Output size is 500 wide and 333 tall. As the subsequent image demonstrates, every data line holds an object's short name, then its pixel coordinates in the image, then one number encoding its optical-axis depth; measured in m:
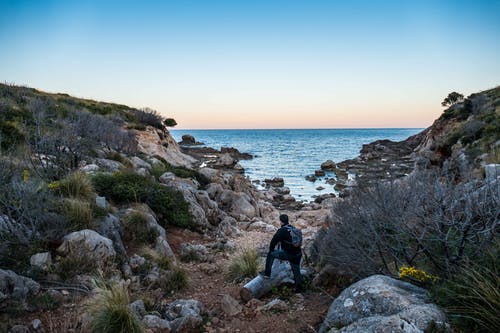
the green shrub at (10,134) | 11.99
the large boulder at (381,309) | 3.50
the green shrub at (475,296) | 3.32
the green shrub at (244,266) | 7.43
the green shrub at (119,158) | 14.68
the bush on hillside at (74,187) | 8.26
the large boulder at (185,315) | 5.12
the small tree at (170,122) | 34.49
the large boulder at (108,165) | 12.71
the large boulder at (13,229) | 6.26
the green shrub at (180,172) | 15.12
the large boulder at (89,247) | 6.50
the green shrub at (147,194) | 10.11
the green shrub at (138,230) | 8.53
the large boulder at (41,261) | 5.97
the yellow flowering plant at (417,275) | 4.31
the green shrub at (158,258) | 7.61
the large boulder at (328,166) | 36.08
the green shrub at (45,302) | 5.16
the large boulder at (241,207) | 15.04
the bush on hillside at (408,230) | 4.51
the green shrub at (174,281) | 6.73
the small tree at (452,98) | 45.63
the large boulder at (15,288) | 5.01
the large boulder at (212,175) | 17.84
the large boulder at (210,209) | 12.81
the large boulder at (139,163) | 15.08
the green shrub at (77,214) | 7.13
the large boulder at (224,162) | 34.38
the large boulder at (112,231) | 7.50
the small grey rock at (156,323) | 4.90
